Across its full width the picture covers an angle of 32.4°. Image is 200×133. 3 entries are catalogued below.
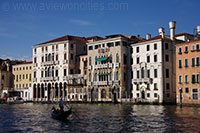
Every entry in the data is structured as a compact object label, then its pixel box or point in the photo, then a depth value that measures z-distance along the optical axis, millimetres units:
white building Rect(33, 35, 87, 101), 78375
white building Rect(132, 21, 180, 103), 62375
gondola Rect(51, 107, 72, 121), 30719
